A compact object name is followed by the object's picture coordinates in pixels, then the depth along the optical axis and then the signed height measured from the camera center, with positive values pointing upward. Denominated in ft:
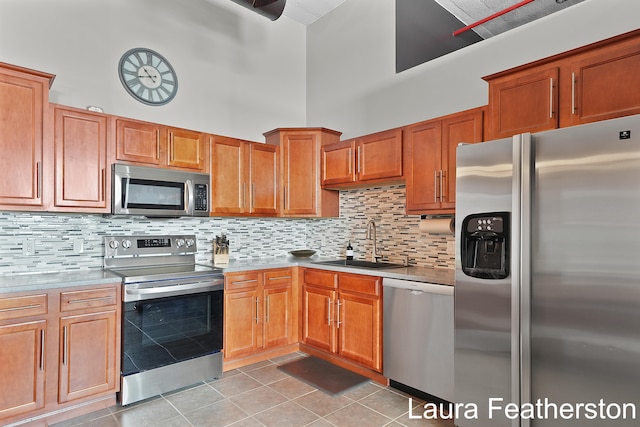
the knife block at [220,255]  11.98 -1.28
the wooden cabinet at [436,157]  9.17 +1.51
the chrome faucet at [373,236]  12.19 -0.70
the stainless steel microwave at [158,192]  9.72 +0.61
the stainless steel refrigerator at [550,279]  5.44 -1.02
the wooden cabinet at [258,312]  10.89 -2.96
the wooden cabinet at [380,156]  10.75 +1.75
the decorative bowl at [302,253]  13.42 -1.36
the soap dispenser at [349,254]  12.83 -1.33
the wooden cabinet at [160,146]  9.93 +1.91
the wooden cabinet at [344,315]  9.96 -2.88
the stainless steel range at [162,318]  8.87 -2.60
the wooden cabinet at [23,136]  8.09 +1.71
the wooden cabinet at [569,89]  6.38 +2.37
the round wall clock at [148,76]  11.30 +4.26
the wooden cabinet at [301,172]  13.14 +1.48
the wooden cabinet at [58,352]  7.52 -2.93
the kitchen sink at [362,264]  11.57 -1.55
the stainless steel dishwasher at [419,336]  8.32 -2.84
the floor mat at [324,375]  9.80 -4.45
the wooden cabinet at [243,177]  11.69 +1.21
